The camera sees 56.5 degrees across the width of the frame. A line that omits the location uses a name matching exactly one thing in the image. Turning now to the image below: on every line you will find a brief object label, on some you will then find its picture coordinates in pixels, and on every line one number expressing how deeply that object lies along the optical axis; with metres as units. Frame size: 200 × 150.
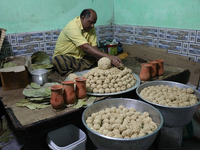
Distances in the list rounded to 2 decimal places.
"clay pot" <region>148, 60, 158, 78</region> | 2.92
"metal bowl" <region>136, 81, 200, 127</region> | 1.94
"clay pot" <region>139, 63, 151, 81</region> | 2.78
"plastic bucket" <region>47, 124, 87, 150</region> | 2.06
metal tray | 2.36
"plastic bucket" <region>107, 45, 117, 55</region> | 4.61
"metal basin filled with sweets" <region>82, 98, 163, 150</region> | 1.54
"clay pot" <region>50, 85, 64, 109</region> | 1.98
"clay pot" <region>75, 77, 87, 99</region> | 2.21
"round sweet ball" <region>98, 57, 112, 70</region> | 2.70
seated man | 3.23
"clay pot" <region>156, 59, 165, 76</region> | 3.00
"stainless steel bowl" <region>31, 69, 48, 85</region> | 2.75
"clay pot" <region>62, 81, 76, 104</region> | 2.10
